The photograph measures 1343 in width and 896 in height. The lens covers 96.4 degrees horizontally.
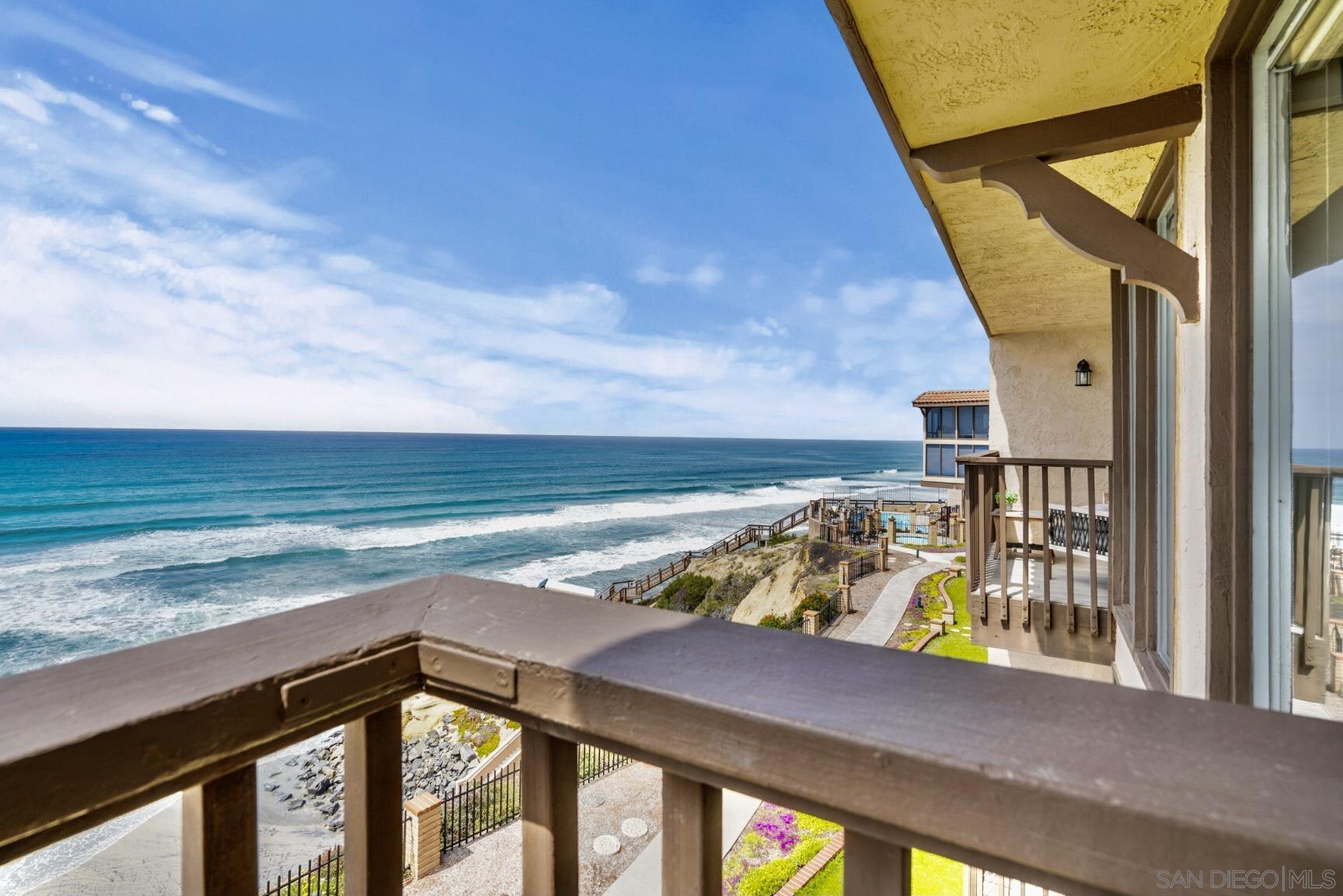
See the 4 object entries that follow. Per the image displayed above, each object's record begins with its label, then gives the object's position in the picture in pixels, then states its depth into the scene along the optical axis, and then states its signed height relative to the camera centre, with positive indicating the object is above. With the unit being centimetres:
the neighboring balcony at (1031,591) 345 -91
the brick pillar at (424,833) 520 -335
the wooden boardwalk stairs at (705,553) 1584 -334
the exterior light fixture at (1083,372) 549 +70
